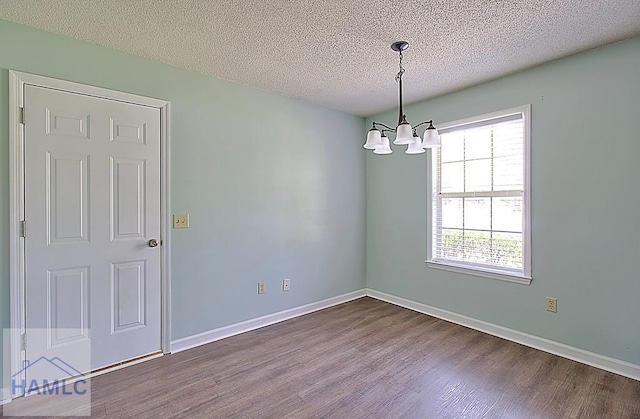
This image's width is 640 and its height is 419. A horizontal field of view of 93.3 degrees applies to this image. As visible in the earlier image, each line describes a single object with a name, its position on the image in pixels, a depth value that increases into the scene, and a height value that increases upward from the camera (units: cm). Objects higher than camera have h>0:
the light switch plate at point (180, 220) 260 -12
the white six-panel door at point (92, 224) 204 -13
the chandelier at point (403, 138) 202 +48
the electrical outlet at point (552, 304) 258 -84
